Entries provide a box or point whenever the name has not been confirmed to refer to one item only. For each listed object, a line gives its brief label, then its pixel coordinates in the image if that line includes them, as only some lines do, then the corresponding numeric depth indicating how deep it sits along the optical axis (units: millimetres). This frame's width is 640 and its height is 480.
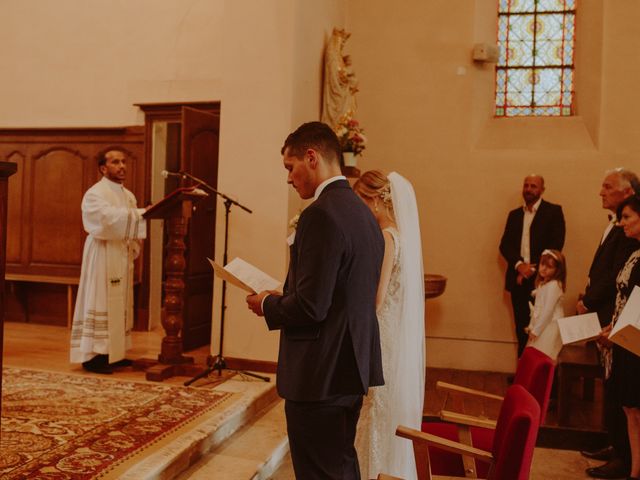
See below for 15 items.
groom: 2217
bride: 3336
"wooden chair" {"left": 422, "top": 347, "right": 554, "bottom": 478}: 2812
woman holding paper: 3572
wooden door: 5922
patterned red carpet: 3217
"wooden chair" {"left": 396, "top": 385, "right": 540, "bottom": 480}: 2025
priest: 5137
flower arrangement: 5871
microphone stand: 4922
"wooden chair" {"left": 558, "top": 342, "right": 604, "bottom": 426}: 4805
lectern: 4945
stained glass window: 7266
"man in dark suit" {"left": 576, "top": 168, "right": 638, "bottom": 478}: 4340
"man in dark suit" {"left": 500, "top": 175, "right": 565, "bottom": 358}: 6387
